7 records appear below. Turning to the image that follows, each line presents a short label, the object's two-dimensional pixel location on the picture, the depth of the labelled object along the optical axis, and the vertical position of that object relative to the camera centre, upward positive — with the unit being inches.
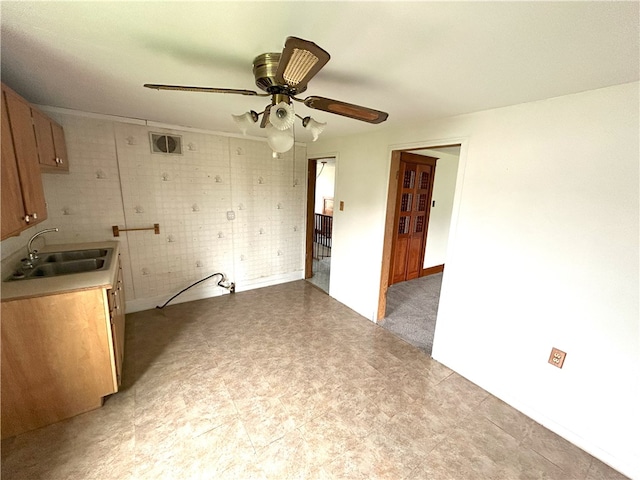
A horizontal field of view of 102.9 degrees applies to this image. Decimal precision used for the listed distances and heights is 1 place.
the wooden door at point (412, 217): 152.4 -13.6
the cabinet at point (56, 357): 60.1 -43.7
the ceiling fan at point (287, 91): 35.1 +17.4
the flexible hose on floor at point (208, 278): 131.3 -53.0
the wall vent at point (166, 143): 115.7 +19.1
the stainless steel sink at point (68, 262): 80.3 -27.6
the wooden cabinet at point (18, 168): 54.0 +2.6
